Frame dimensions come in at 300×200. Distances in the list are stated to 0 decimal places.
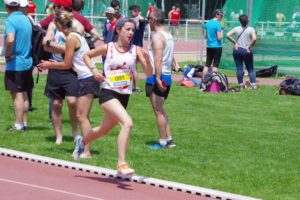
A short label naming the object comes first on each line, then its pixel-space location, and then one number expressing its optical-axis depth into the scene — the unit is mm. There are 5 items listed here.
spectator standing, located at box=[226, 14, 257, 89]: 20203
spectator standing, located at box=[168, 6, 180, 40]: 42056
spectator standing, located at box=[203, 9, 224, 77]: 21109
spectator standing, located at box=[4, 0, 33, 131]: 11922
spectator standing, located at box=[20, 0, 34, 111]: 12227
